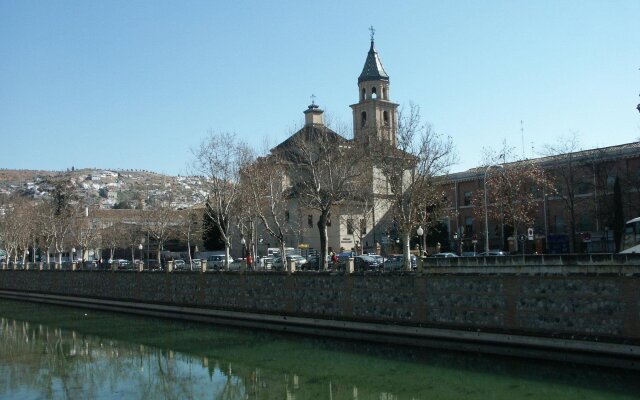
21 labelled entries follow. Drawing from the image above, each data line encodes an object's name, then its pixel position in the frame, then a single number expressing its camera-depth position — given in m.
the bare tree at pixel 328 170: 44.25
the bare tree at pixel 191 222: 78.97
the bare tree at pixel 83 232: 83.75
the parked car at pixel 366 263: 44.02
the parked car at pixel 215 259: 67.49
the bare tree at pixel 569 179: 61.06
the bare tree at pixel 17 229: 81.56
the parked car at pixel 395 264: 43.19
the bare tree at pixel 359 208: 52.56
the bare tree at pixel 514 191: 56.83
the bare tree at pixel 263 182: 50.59
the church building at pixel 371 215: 75.94
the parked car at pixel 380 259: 46.83
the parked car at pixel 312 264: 52.27
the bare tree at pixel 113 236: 94.68
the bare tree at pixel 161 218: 72.00
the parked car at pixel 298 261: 55.47
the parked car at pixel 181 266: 57.33
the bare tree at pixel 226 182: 51.91
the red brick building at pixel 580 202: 58.91
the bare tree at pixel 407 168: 41.84
